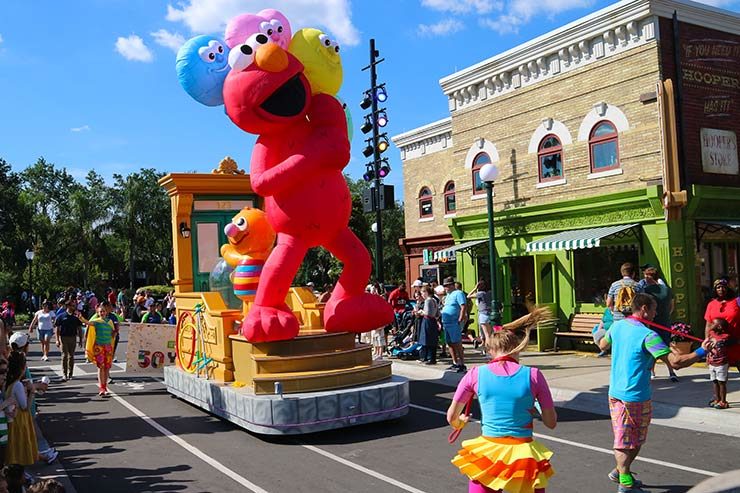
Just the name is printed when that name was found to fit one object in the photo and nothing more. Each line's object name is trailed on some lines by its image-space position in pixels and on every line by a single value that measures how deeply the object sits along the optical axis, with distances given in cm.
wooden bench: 1360
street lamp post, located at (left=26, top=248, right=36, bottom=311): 3053
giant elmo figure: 789
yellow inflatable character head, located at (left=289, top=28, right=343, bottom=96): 843
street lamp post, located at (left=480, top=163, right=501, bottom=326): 1255
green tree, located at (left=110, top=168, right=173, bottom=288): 5119
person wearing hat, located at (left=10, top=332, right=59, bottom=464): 634
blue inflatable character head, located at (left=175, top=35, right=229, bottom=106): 859
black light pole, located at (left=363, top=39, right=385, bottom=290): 1652
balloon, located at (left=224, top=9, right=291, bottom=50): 823
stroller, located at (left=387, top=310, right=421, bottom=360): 1380
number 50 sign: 1114
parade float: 778
